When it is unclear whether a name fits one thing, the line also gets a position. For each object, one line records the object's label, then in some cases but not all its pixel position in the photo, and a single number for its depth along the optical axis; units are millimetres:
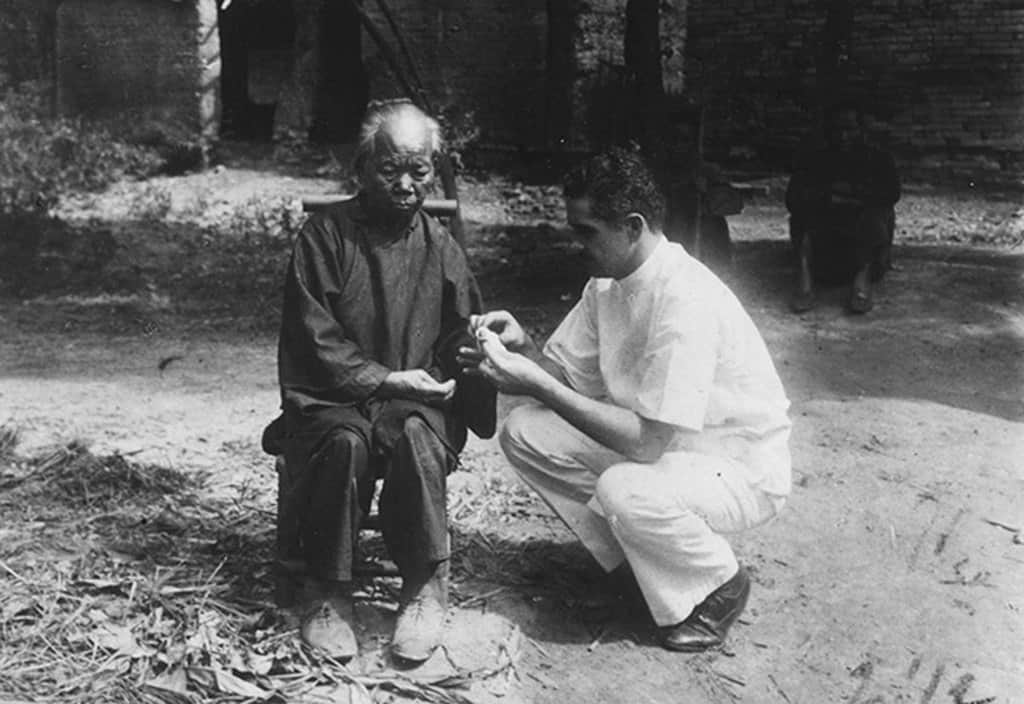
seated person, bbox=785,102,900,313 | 7699
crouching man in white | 3400
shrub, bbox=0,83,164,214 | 10156
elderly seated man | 3336
